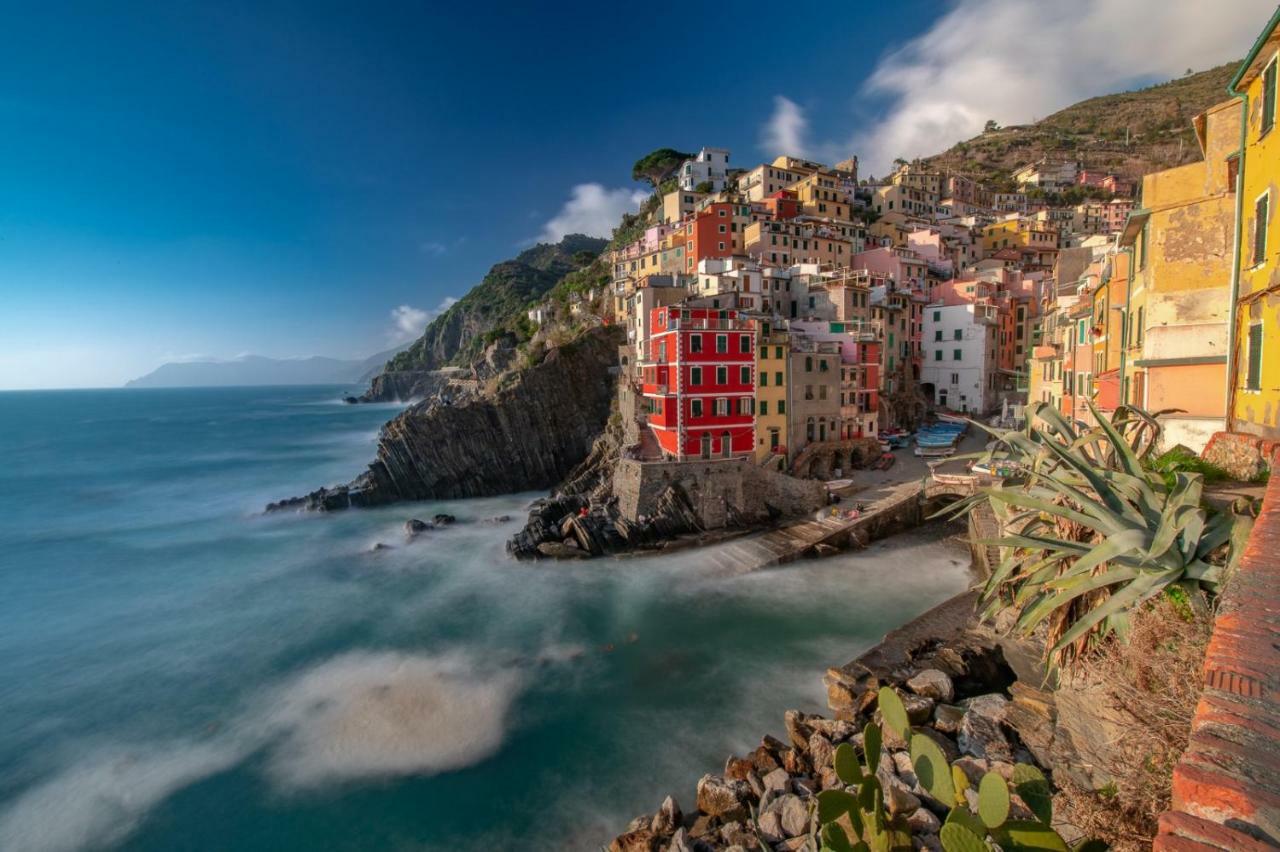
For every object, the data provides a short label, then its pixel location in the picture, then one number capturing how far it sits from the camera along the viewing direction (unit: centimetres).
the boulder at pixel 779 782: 1161
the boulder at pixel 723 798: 1152
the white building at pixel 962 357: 4875
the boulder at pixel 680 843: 1063
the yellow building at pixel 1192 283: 1242
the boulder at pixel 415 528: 3609
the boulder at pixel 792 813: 1023
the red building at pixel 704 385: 3222
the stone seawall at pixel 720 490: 3122
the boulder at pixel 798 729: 1326
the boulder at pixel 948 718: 1185
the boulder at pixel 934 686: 1380
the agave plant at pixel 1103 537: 652
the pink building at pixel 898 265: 5588
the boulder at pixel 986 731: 1023
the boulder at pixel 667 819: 1163
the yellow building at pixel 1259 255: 990
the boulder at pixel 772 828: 1037
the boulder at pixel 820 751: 1187
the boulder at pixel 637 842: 1131
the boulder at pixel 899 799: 873
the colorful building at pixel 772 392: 3438
